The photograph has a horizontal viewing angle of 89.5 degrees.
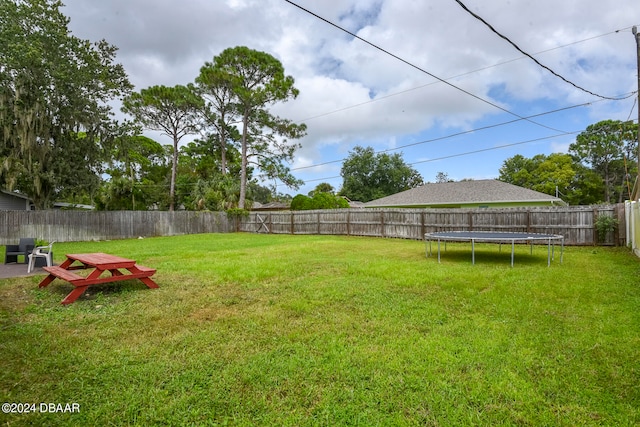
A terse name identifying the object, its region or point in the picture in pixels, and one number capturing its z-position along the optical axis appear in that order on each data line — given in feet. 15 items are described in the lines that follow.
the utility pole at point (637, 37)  29.80
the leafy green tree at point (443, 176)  191.11
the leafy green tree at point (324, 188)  171.77
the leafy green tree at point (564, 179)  114.73
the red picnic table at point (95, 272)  15.66
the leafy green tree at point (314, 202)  76.59
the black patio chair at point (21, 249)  27.32
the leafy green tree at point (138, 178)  65.62
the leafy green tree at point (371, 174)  147.74
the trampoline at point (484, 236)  25.88
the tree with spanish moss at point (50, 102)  47.91
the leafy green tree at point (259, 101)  76.84
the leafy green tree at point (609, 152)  116.02
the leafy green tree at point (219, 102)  77.05
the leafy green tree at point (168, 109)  80.79
